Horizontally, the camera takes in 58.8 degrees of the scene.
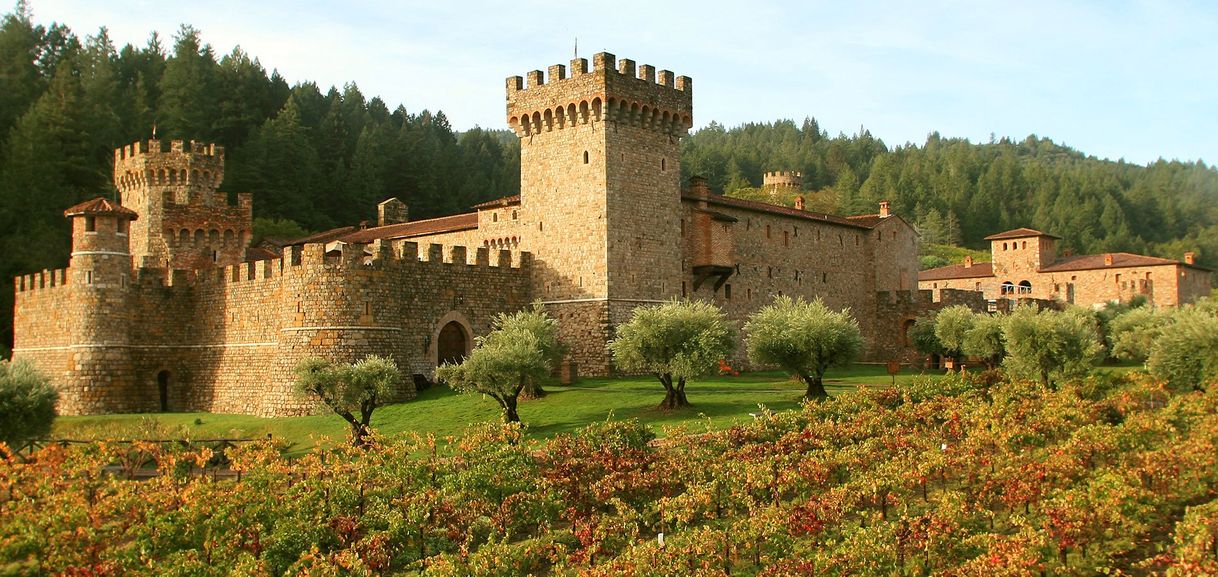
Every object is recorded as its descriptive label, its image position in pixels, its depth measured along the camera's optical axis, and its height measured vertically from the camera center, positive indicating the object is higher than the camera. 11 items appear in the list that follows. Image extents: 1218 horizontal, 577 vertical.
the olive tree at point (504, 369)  29.17 -0.55
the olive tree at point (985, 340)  40.72 +0.12
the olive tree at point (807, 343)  32.03 +0.07
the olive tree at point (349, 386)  29.53 -0.97
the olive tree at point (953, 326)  43.09 +0.69
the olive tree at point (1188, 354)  31.27 -0.38
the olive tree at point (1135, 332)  45.66 +0.43
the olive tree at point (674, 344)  30.34 +0.07
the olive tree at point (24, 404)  28.00 -1.32
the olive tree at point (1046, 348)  34.09 -0.20
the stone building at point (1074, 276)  74.69 +4.75
